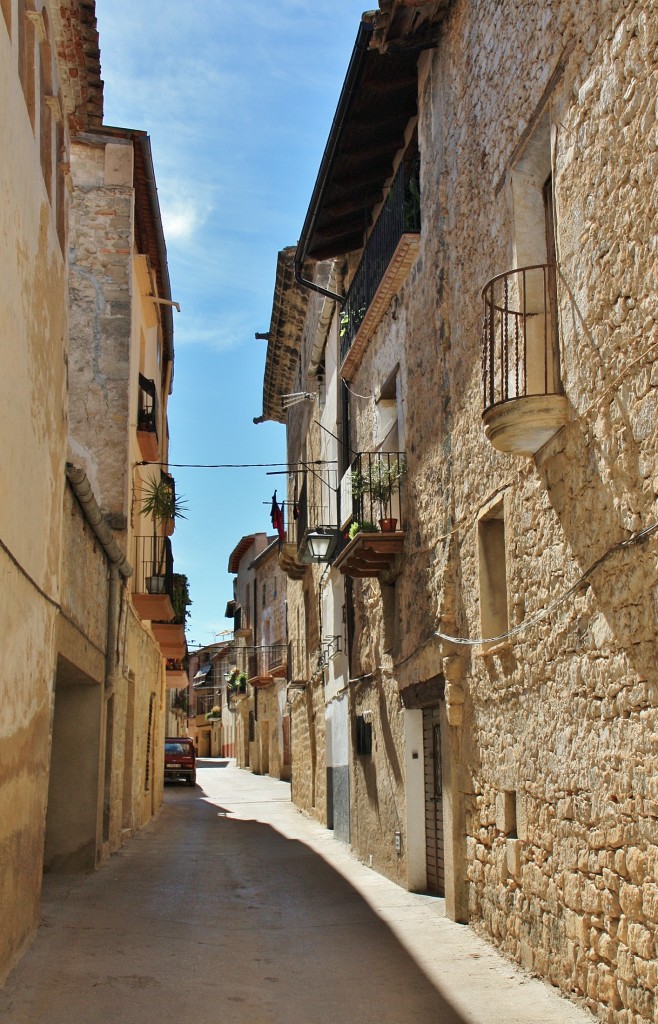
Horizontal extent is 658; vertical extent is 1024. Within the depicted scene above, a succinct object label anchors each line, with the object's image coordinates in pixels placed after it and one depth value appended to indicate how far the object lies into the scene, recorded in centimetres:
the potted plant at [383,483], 1209
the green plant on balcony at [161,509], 1670
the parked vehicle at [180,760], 3588
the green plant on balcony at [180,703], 4400
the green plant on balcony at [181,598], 2045
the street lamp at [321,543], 1611
